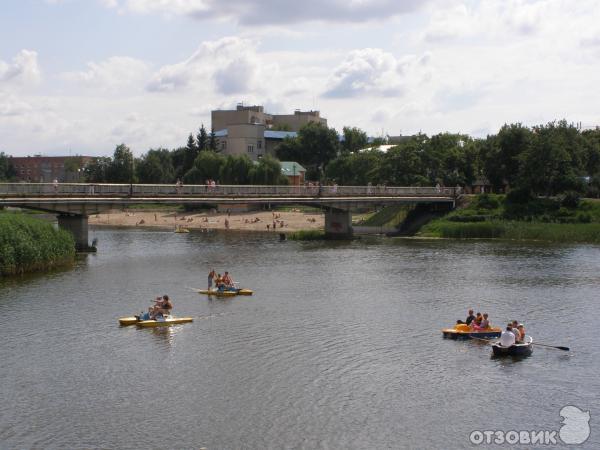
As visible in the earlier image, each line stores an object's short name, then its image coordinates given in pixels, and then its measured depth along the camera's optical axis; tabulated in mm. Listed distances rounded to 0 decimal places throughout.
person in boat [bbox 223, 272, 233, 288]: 59500
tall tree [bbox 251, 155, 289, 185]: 166125
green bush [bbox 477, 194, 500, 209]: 121550
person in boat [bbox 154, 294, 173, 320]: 48094
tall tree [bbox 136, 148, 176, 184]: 199000
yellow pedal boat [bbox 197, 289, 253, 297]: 58750
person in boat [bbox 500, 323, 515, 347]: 40500
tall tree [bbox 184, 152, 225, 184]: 175875
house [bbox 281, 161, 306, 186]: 186625
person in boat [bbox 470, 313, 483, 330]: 44625
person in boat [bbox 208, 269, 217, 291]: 60750
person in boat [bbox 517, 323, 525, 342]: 41753
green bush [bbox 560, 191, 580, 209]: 113562
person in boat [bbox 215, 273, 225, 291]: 59166
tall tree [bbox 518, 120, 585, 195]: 113125
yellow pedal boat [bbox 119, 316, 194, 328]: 47406
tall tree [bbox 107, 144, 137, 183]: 197125
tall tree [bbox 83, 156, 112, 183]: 196375
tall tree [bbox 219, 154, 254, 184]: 171375
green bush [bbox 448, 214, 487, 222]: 115688
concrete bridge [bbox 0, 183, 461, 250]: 79131
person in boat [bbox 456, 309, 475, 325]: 45344
